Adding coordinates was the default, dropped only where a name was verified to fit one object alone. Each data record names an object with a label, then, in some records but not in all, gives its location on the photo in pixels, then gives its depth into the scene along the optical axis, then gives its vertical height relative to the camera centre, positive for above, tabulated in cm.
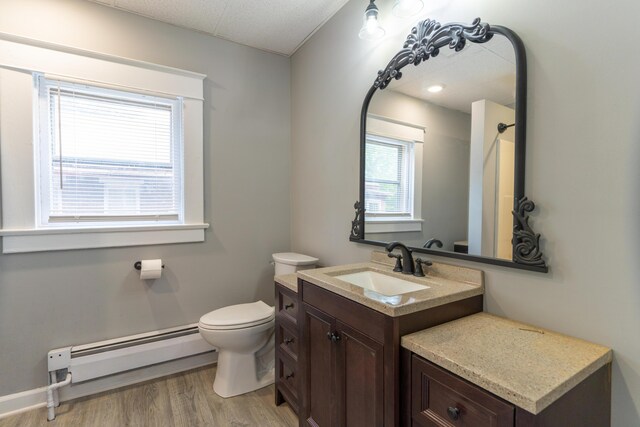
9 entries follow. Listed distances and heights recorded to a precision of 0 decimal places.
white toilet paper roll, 204 -43
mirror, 116 +28
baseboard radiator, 184 -98
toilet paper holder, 209 -41
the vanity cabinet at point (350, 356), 104 -60
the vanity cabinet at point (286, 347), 170 -83
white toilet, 189 -87
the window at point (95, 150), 176 +36
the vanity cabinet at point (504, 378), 74 -45
